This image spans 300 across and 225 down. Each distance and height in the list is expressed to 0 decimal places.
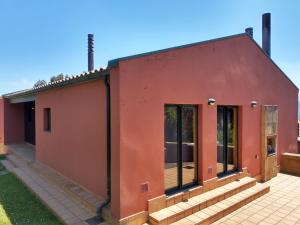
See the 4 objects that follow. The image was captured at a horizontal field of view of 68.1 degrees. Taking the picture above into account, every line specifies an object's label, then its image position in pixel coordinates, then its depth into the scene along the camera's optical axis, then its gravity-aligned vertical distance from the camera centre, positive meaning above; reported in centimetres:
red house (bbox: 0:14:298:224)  579 -51
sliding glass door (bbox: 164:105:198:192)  707 -121
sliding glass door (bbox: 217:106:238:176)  902 -126
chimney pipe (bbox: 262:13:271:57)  1503 +531
